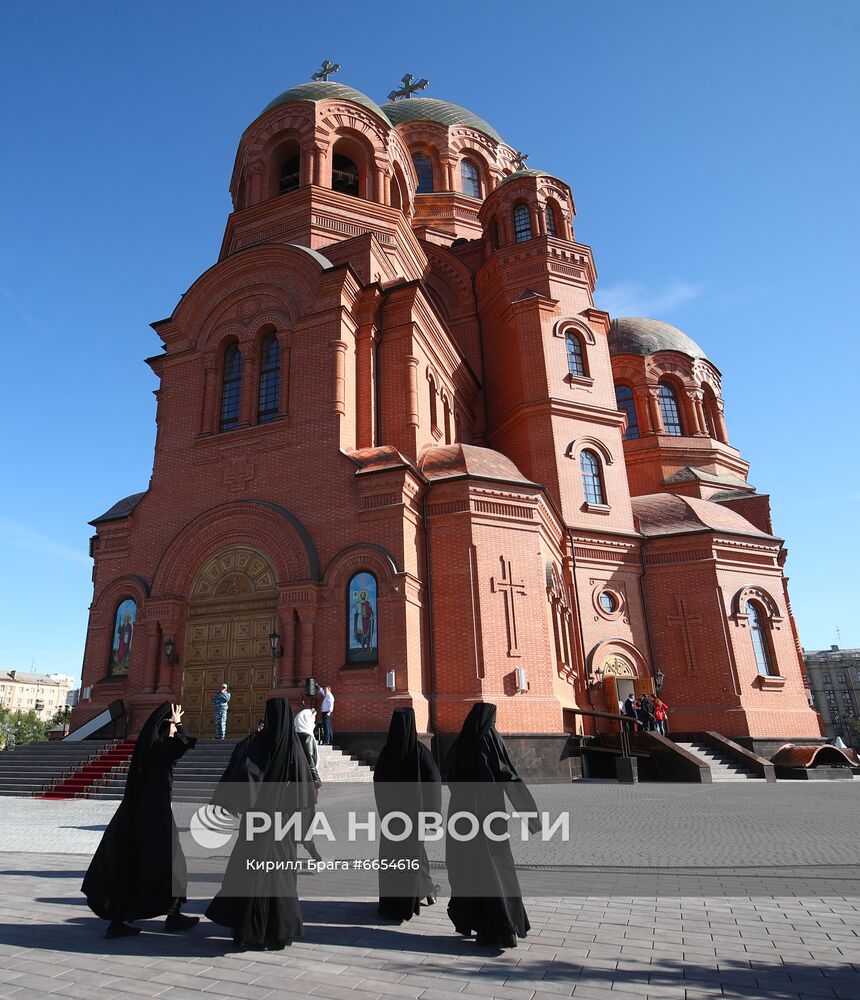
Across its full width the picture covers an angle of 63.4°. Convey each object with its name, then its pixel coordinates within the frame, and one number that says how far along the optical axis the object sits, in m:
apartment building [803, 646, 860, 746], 82.12
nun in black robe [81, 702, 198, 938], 4.47
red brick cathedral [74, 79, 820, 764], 15.11
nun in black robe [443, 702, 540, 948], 4.16
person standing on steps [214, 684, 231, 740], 14.34
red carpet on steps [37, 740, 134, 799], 12.89
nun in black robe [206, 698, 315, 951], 4.17
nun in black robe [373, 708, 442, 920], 4.66
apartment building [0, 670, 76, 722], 112.25
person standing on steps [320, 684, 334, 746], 13.38
